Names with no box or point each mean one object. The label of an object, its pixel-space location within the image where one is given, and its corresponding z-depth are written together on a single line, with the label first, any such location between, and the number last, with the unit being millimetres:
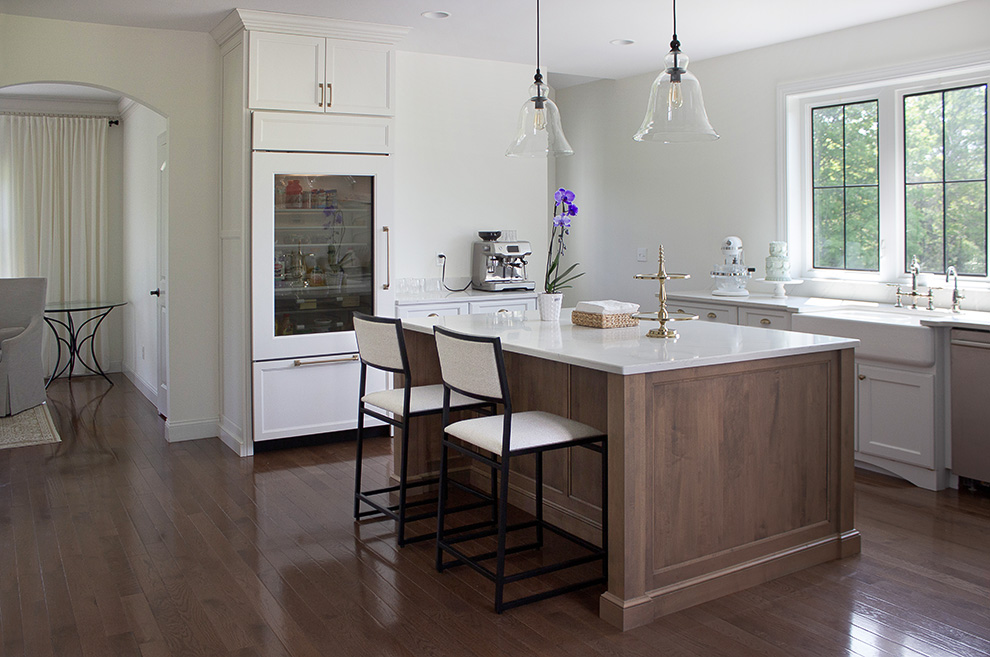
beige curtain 7230
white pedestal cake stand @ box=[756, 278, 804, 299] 5230
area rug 5141
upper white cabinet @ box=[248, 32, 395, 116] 4652
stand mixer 5320
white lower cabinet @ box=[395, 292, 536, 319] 5219
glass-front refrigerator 4781
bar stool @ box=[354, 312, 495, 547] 3334
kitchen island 2645
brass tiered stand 3143
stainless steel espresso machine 5603
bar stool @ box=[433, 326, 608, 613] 2729
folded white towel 3471
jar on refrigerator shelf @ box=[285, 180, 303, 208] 4840
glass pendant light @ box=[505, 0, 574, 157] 3350
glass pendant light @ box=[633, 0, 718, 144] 2768
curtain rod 7191
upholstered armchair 5840
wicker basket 3455
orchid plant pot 3688
